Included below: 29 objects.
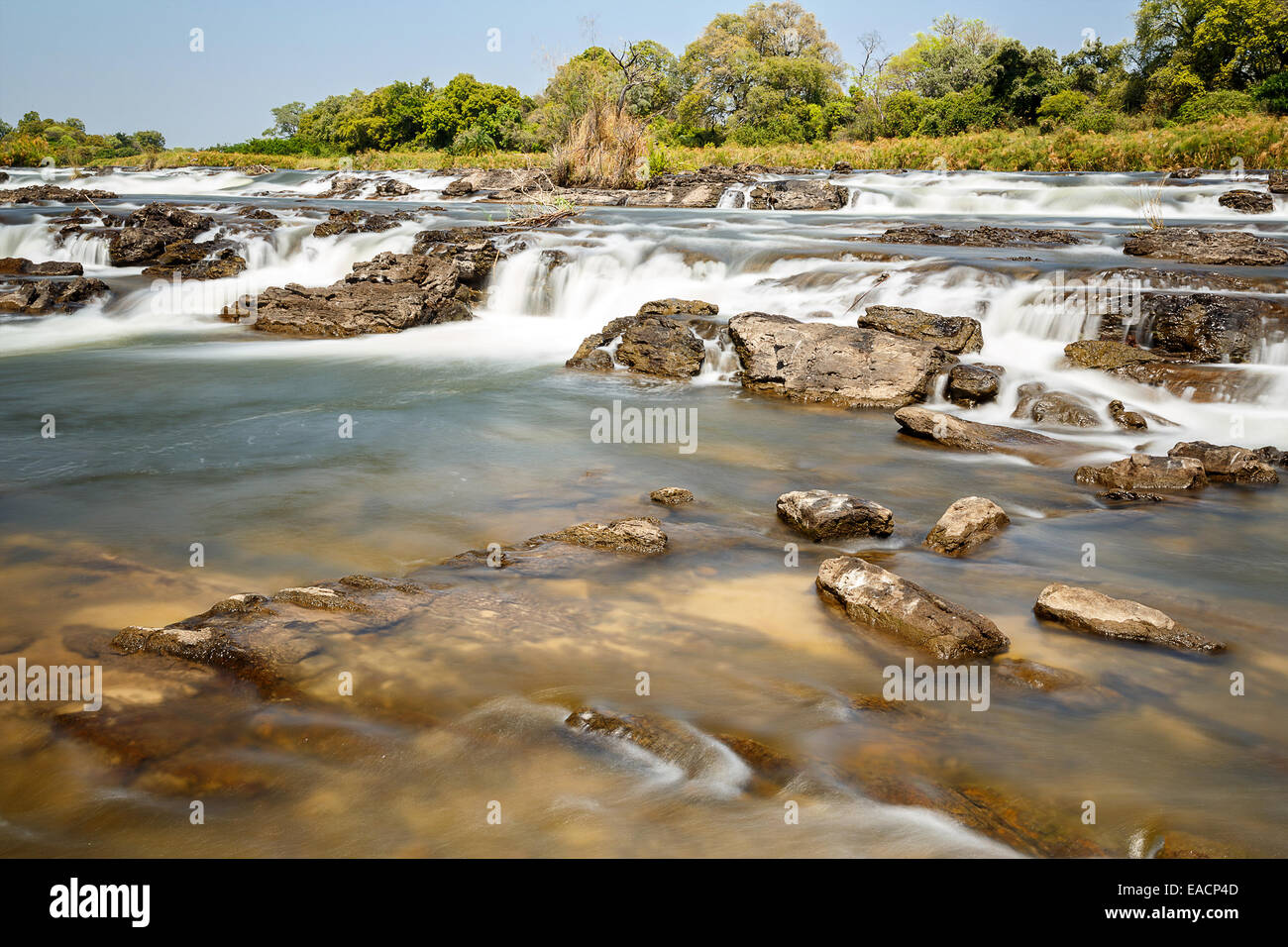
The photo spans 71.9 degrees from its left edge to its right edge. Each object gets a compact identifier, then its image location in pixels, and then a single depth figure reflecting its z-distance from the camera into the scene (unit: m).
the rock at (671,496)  6.11
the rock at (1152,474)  6.49
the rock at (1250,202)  19.38
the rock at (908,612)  3.90
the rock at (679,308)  11.80
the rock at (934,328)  9.95
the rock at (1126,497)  6.28
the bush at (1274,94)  35.31
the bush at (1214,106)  36.22
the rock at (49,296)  13.65
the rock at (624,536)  5.07
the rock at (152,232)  16.27
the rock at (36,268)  15.41
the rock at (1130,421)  8.26
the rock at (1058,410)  8.48
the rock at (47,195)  23.16
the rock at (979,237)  15.08
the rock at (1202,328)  9.23
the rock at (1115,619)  4.06
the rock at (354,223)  17.14
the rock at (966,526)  5.24
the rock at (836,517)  5.39
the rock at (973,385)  9.03
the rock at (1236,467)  6.65
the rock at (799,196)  24.53
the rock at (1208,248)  12.17
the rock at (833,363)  9.26
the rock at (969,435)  7.64
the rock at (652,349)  10.51
